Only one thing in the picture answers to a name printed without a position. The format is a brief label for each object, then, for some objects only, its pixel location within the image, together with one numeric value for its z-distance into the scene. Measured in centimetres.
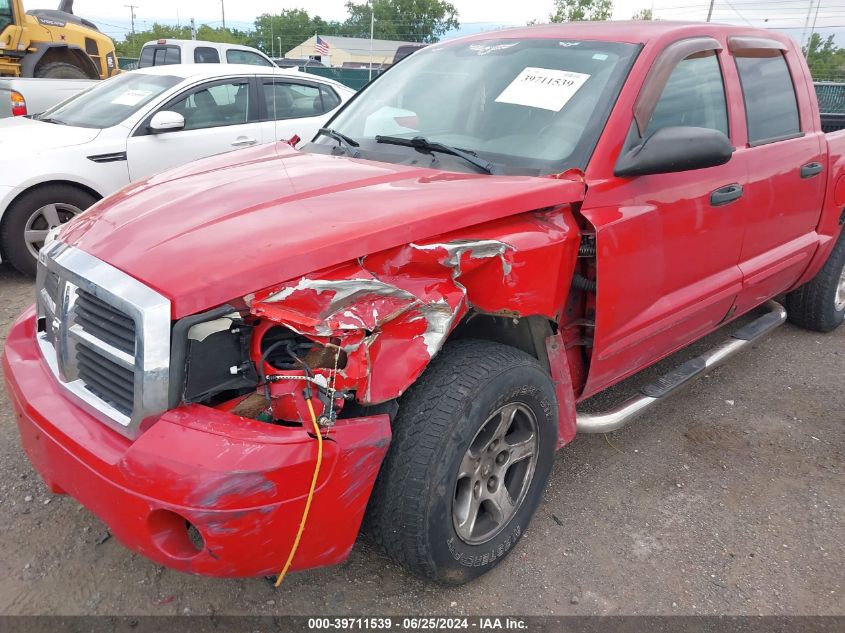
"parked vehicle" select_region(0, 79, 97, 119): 775
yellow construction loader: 1189
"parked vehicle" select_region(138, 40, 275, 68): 1275
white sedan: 500
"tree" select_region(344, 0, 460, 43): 7438
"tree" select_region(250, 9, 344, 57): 8175
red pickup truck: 167
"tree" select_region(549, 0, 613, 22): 5853
